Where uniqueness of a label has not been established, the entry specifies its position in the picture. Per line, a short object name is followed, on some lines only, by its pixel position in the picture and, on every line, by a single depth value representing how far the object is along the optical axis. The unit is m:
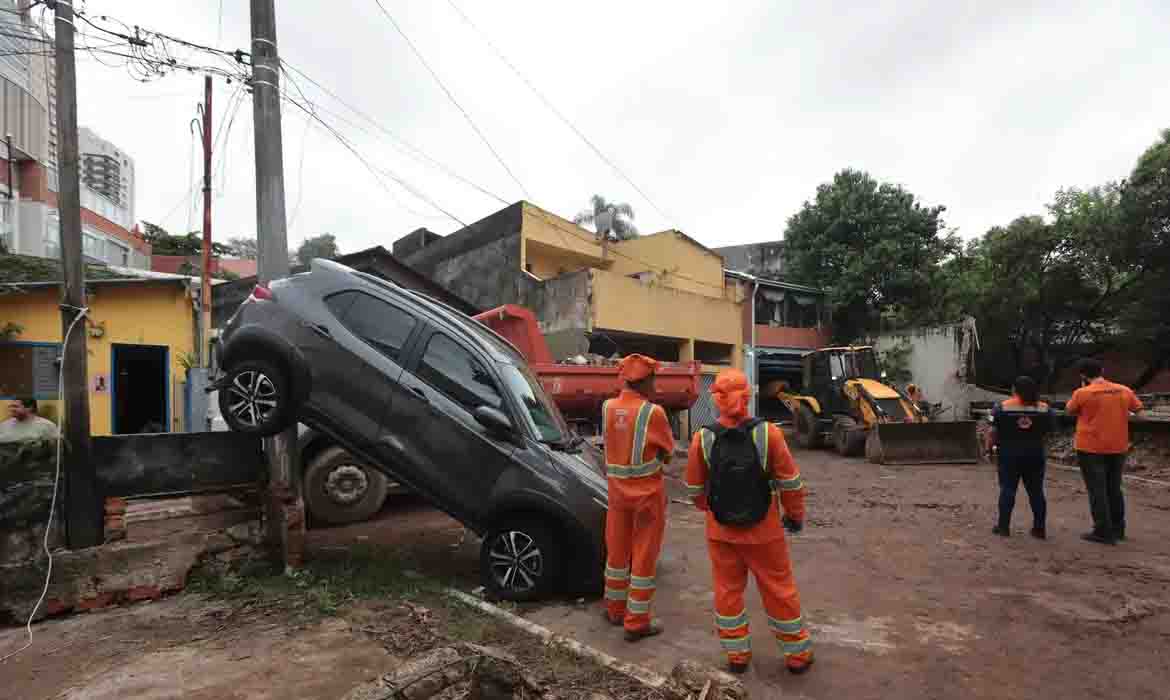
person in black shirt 6.02
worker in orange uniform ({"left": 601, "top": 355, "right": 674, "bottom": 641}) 3.87
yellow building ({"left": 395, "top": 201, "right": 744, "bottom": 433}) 16.62
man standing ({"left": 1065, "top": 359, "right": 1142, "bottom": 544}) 5.88
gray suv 4.33
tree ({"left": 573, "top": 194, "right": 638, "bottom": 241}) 25.11
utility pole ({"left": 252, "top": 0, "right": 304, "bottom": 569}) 5.23
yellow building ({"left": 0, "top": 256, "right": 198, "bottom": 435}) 9.70
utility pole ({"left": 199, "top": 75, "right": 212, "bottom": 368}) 11.43
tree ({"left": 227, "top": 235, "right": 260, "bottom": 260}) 48.19
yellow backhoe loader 12.12
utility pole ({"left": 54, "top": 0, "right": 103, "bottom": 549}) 4.19
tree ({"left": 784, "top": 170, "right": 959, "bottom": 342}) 23.02
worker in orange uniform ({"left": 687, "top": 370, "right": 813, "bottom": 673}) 3.27
